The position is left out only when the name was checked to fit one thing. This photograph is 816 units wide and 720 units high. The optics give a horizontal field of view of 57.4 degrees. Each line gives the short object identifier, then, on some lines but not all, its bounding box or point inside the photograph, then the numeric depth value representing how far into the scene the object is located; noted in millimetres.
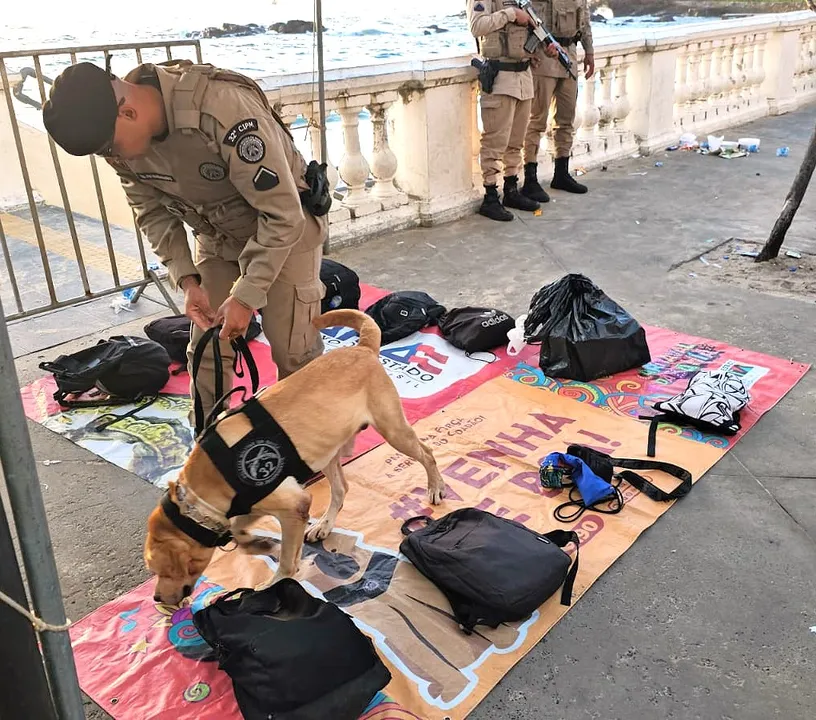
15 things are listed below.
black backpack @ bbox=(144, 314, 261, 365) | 4844
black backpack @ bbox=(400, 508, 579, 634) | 2611
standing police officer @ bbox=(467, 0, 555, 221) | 6922
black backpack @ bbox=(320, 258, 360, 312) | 5293
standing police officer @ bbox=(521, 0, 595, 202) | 7609
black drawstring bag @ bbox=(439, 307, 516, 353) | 4863
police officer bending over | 2496
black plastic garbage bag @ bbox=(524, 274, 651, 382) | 4402
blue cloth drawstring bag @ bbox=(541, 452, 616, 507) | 3275
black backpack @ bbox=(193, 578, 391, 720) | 2184
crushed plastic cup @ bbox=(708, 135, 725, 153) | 10141
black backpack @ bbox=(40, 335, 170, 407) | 4367
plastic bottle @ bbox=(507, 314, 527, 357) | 4812
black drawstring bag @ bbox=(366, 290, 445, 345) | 5109
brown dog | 2479
